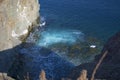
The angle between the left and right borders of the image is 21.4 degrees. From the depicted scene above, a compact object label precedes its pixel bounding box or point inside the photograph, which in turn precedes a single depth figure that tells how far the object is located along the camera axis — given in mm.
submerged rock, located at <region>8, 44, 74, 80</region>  42031
